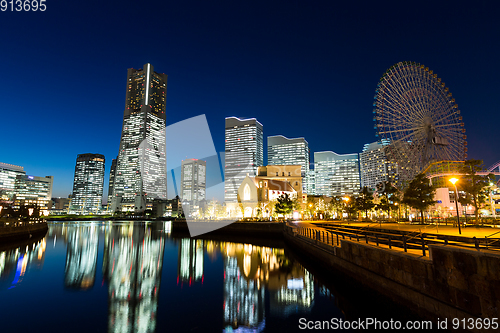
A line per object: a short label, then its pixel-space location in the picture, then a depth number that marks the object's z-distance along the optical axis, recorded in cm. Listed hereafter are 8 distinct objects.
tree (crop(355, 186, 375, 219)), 6438
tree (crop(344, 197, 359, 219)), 6862
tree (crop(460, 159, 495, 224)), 4400
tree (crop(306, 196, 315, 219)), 9557
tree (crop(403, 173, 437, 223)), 4888
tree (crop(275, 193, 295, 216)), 7888
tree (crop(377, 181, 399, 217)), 6159
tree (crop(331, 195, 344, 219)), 9342
